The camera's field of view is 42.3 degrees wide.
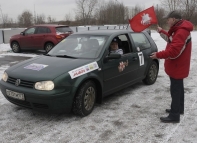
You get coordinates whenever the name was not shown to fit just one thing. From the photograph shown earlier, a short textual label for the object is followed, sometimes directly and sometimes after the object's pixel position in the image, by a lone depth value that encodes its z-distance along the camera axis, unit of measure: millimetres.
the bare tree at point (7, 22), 45281
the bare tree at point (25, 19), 49650
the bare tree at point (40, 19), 53266
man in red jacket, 3801
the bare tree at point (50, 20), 56178
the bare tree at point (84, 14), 54812
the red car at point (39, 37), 12914
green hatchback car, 4070
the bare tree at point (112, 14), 57812
